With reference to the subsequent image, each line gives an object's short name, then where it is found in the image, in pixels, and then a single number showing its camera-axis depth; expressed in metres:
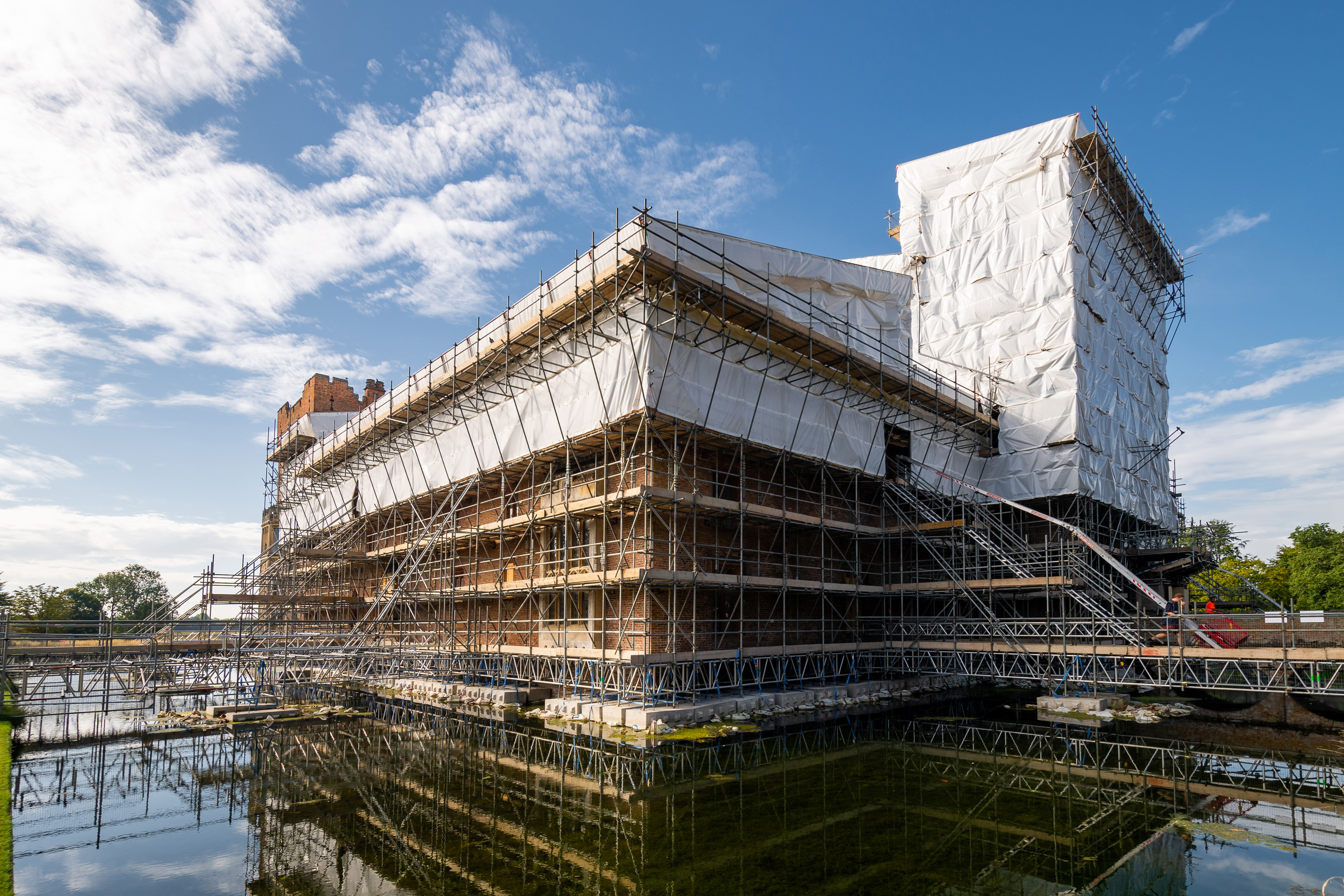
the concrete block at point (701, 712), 14.86
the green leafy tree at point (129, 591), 64.62
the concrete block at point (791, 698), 17.22
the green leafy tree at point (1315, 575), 37.91
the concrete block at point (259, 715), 16.08
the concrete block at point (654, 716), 14.08
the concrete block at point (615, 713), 14.55
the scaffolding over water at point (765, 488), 16.77
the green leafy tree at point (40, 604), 38.19
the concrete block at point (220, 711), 16.42
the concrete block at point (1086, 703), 17.08
